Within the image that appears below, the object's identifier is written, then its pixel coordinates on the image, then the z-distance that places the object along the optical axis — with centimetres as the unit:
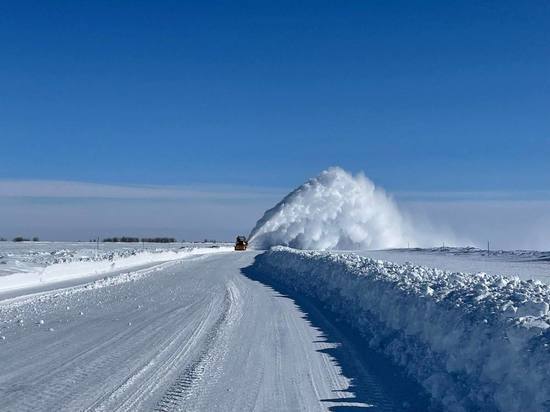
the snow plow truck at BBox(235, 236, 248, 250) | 9188
